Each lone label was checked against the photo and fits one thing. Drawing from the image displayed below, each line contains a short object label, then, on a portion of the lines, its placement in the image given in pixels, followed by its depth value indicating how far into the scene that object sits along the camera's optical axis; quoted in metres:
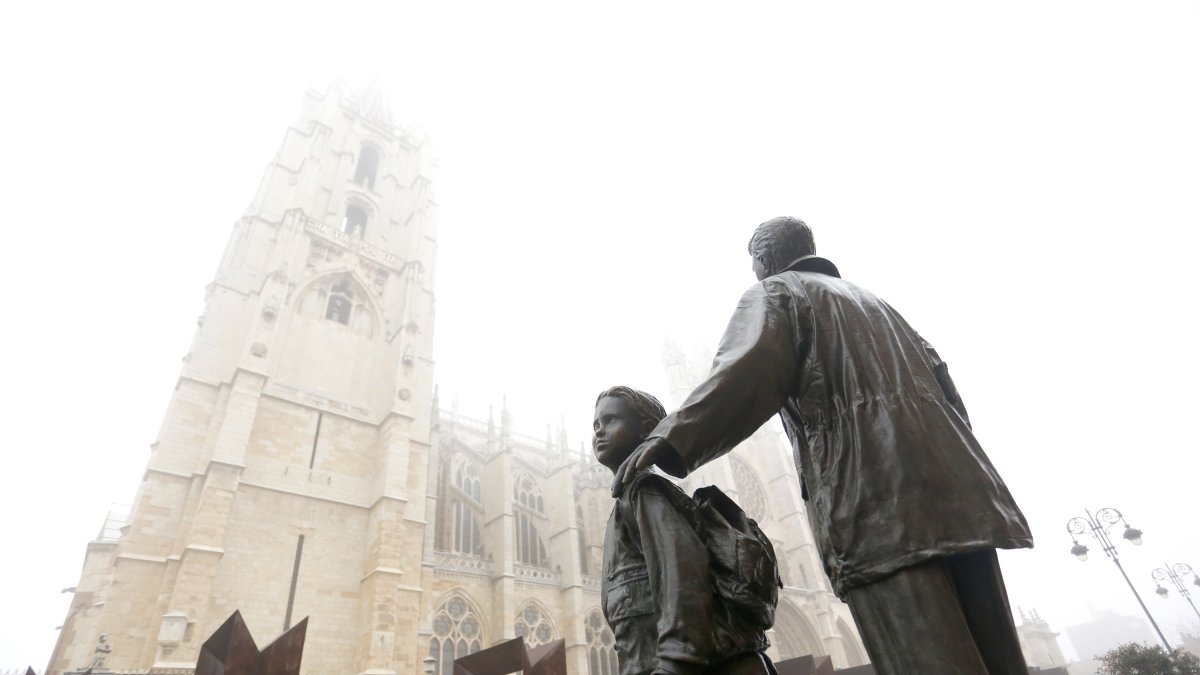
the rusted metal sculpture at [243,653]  5.87
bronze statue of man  1.49
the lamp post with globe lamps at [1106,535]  12.20
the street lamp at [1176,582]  15.53
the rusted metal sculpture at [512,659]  6.13
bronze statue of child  1.50
